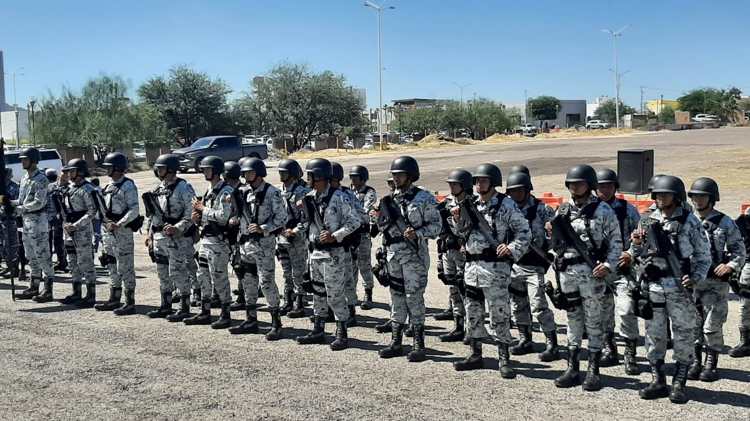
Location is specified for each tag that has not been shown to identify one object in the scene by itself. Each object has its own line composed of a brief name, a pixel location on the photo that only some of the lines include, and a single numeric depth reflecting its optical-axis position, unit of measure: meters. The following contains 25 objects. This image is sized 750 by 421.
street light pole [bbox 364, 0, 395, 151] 58.31
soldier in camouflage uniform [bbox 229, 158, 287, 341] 8.76
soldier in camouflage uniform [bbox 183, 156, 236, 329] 9.15
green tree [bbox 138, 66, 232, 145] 62.72
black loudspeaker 17.19
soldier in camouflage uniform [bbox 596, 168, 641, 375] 6.76
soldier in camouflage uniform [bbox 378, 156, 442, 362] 7.75
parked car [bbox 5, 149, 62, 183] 27.86
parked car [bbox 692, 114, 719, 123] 106.07
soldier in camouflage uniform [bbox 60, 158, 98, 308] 10.50
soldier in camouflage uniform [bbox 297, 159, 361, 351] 8.16
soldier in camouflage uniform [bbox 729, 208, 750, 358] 7.47
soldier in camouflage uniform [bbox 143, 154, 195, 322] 9.62
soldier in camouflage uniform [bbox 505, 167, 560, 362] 7.77
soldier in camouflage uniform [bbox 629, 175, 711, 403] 6.29
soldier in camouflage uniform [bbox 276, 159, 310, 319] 9.87
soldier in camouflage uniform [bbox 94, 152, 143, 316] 9.98
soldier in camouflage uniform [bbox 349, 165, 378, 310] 10.47
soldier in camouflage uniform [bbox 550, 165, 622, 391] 6.72
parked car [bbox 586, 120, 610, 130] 101.85
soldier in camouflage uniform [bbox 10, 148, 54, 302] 10.85
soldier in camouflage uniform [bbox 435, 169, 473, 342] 8.51
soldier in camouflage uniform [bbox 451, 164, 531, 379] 7.10
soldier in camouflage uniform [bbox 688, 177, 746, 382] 6.86
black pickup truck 37.06
